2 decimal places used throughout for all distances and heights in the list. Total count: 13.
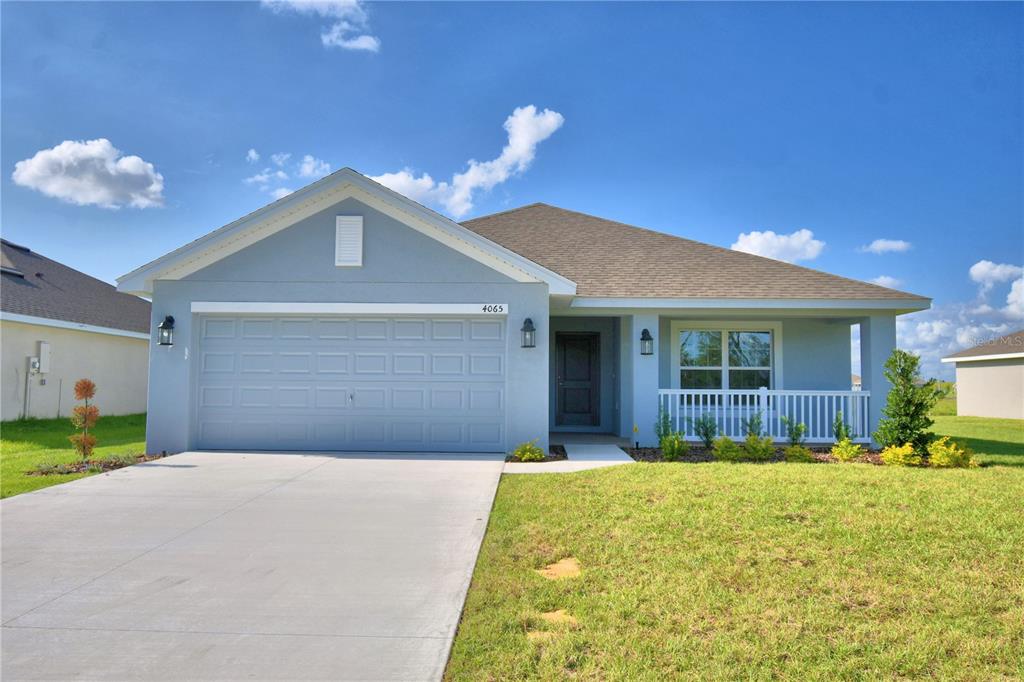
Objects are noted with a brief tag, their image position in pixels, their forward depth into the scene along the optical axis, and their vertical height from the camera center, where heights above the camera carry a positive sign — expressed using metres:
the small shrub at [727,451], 10.09 -1.25
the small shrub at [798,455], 9.98 -1.28
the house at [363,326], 10.52 +0.93
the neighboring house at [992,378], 23.42 +0.17
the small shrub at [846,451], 10.02 -1.22
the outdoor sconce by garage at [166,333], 10.58 +0.75
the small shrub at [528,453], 9.94 -1.29
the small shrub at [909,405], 9.53 -0.39
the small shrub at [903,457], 9.27 -1.21
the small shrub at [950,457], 9.16 -1.19
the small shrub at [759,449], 10.15 -1.21
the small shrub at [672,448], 10.06 -1.21
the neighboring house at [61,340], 15.73 +1.02
